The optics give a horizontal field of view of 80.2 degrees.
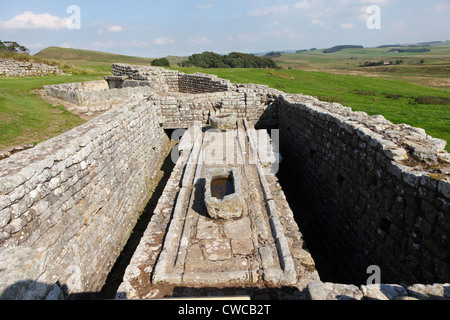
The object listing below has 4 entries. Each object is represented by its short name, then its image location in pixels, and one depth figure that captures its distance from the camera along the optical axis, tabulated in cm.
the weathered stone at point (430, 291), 268
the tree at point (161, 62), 3438
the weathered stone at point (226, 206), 560
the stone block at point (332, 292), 283
